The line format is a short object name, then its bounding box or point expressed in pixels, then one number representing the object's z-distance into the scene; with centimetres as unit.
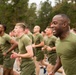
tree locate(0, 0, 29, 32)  4716
